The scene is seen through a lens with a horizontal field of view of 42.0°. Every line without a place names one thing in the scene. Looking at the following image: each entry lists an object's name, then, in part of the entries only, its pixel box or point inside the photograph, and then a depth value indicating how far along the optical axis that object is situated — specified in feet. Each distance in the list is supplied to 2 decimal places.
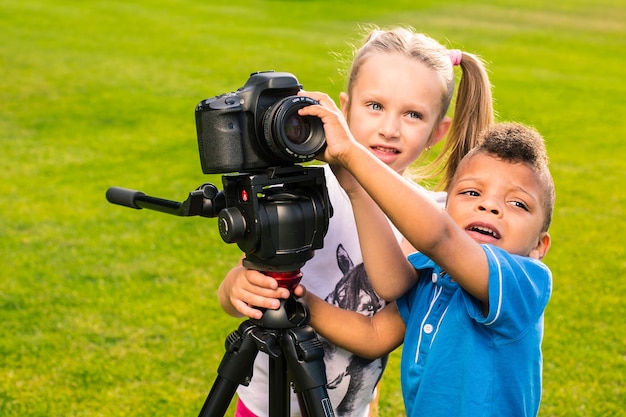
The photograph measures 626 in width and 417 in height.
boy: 5.63
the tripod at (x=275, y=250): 5.71
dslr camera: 5.53
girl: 7.55
